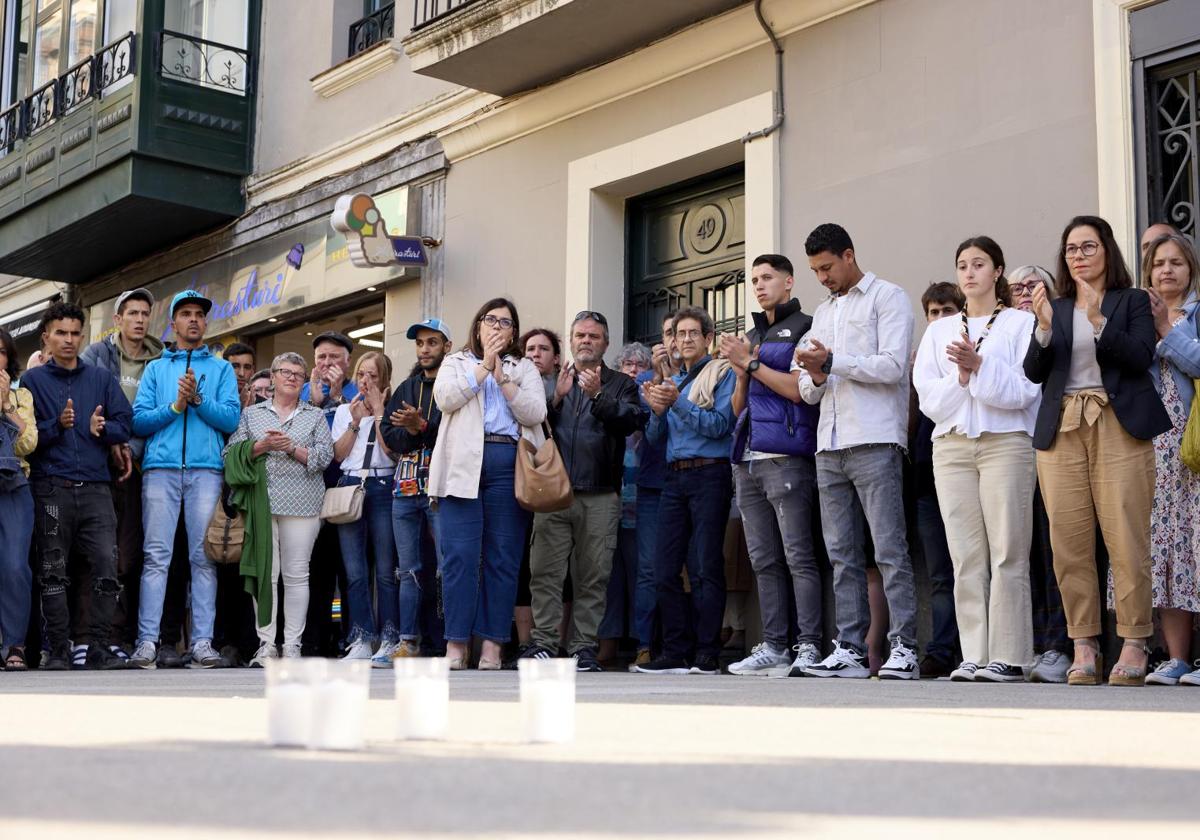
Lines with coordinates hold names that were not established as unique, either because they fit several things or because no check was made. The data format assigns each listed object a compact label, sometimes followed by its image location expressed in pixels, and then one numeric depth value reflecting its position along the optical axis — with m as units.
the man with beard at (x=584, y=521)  8.88
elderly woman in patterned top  9.87
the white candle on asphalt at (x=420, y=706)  3.38
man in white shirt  7.51
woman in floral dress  6.70
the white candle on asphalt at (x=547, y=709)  3.33
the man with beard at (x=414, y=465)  9.16
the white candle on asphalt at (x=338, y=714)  3.07
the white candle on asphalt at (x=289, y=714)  3.12
